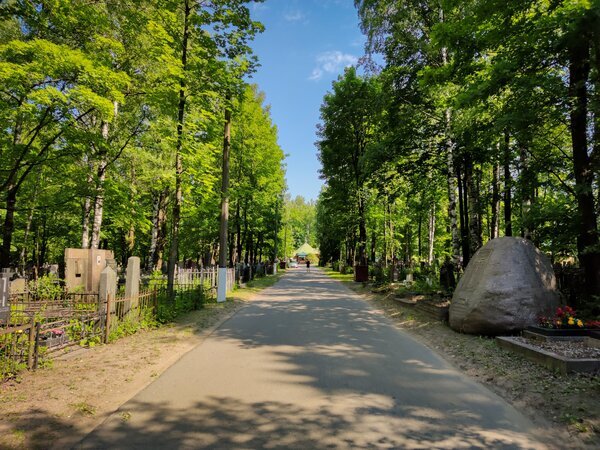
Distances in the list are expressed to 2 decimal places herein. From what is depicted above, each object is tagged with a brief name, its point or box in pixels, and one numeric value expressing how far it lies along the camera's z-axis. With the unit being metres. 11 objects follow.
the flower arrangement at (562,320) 7.26
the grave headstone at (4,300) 7.21
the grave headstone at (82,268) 13.09
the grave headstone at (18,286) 11.51
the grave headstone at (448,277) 14.47
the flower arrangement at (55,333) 6.95
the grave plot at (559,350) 5.43
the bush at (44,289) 11.39
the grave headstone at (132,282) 9.28
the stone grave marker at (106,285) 8.48
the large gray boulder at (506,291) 8.02
